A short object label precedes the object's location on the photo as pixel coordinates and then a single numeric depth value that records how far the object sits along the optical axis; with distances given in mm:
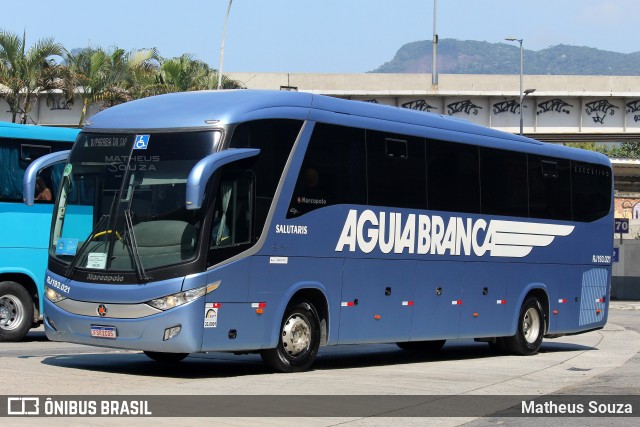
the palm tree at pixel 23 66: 41844
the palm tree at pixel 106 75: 45344
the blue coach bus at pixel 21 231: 19484
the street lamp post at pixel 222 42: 43569
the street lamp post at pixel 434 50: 59094
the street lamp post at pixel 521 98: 55009
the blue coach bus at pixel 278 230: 13969
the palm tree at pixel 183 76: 49281
